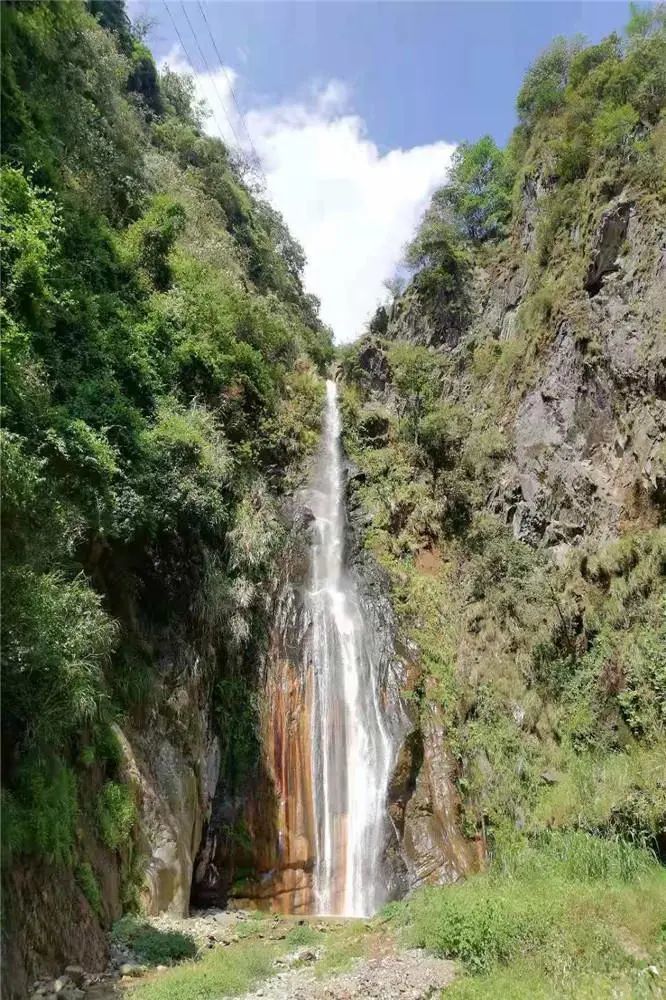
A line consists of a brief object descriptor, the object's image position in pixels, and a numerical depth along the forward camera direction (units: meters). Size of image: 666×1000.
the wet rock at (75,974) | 6.99
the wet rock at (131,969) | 7.57
